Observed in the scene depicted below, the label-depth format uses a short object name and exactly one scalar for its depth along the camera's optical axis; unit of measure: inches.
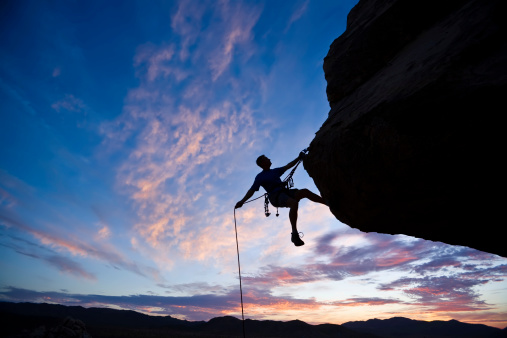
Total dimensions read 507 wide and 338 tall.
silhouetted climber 209.8
